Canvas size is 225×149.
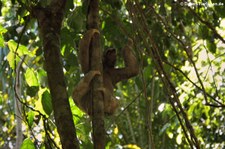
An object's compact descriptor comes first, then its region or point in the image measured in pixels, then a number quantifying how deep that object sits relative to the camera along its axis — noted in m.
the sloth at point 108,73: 6.78
